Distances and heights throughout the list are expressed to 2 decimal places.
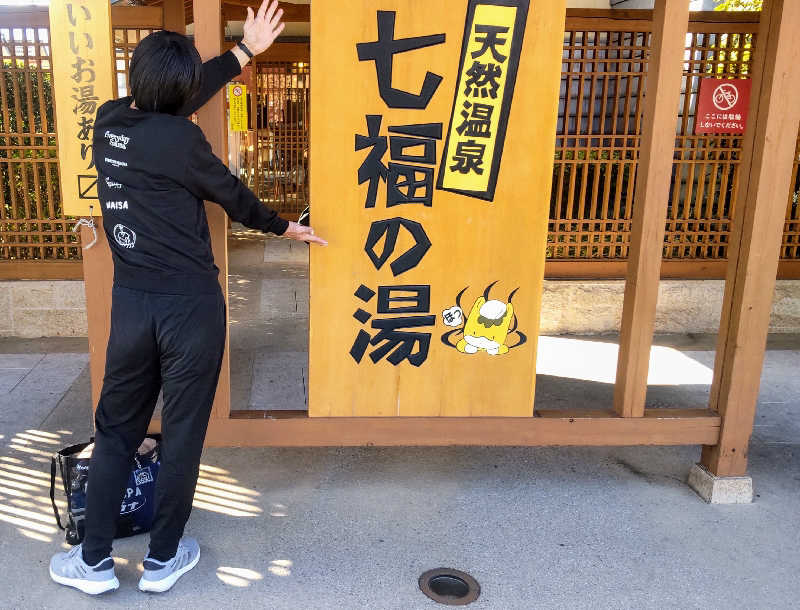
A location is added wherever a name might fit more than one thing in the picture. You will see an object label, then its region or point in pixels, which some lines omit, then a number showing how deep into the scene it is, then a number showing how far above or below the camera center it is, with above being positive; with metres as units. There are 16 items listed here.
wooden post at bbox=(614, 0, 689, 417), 3.36 -0.22
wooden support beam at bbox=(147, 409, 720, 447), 3.53 -1.44
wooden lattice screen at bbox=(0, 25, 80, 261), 5.84 -0.16
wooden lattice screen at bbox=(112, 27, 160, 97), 5.50 +0.82
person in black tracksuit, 2.57 -0.53
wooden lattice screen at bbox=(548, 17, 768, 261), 6.22 +0.09
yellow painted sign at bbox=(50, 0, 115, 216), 3.04 +0.25
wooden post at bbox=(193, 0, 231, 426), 3.17 +0.08
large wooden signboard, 3.19 -0.23
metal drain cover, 2.89 -1.86
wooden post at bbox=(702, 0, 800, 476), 3.39 -0.36
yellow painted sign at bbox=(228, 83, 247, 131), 8.47 +0.49
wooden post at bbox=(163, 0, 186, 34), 4.32 +0.80
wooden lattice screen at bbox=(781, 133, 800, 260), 6.83 -0.64
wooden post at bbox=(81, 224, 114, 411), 3.28 -0.73
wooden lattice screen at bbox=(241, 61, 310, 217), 11.42 +0.12
